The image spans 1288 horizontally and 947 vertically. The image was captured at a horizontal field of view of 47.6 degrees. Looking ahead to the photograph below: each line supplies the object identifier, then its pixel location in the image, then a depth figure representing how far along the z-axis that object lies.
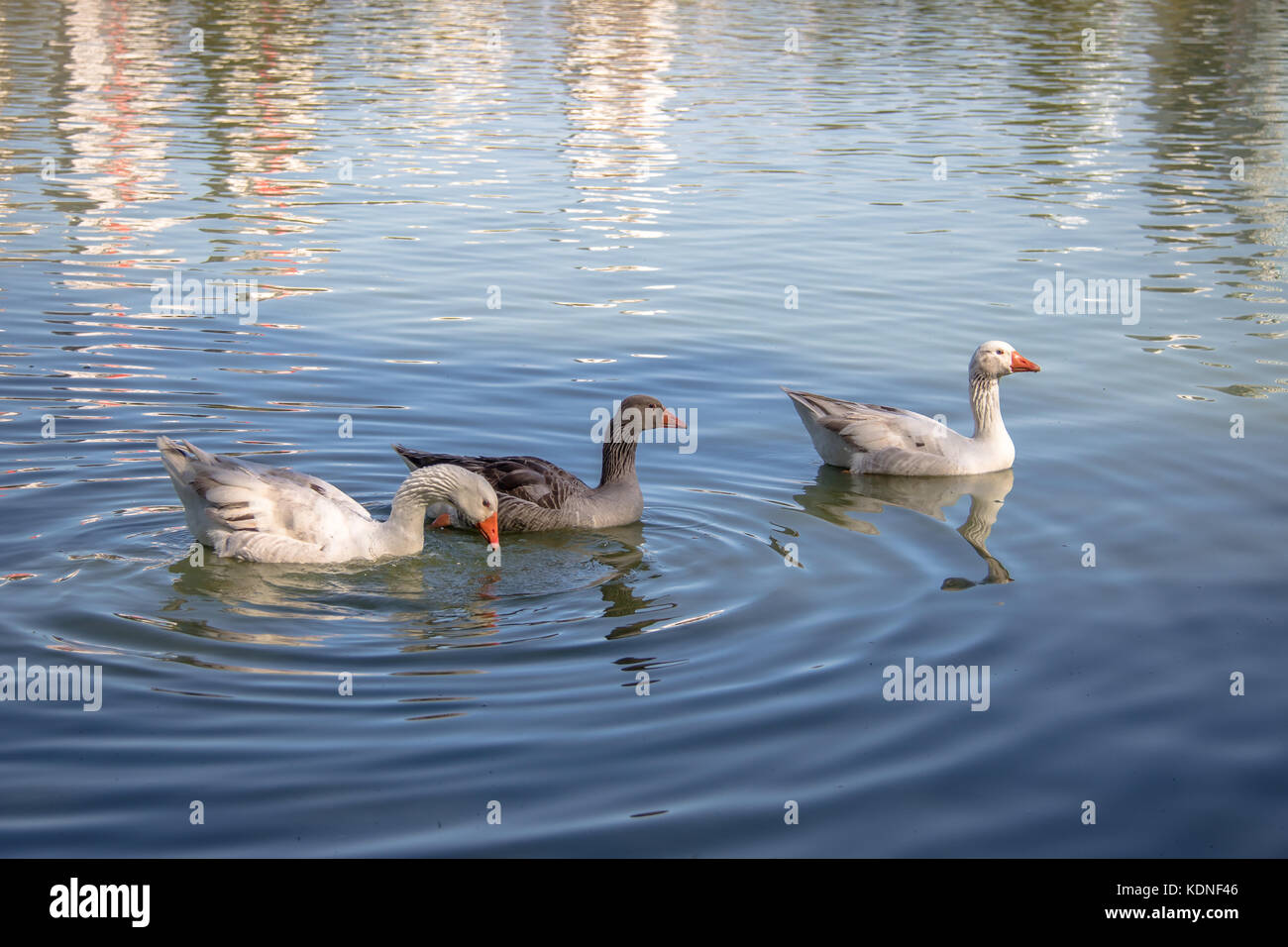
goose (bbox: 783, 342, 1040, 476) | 12.99
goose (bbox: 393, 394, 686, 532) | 11.39
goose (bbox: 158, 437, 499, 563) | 10.08
